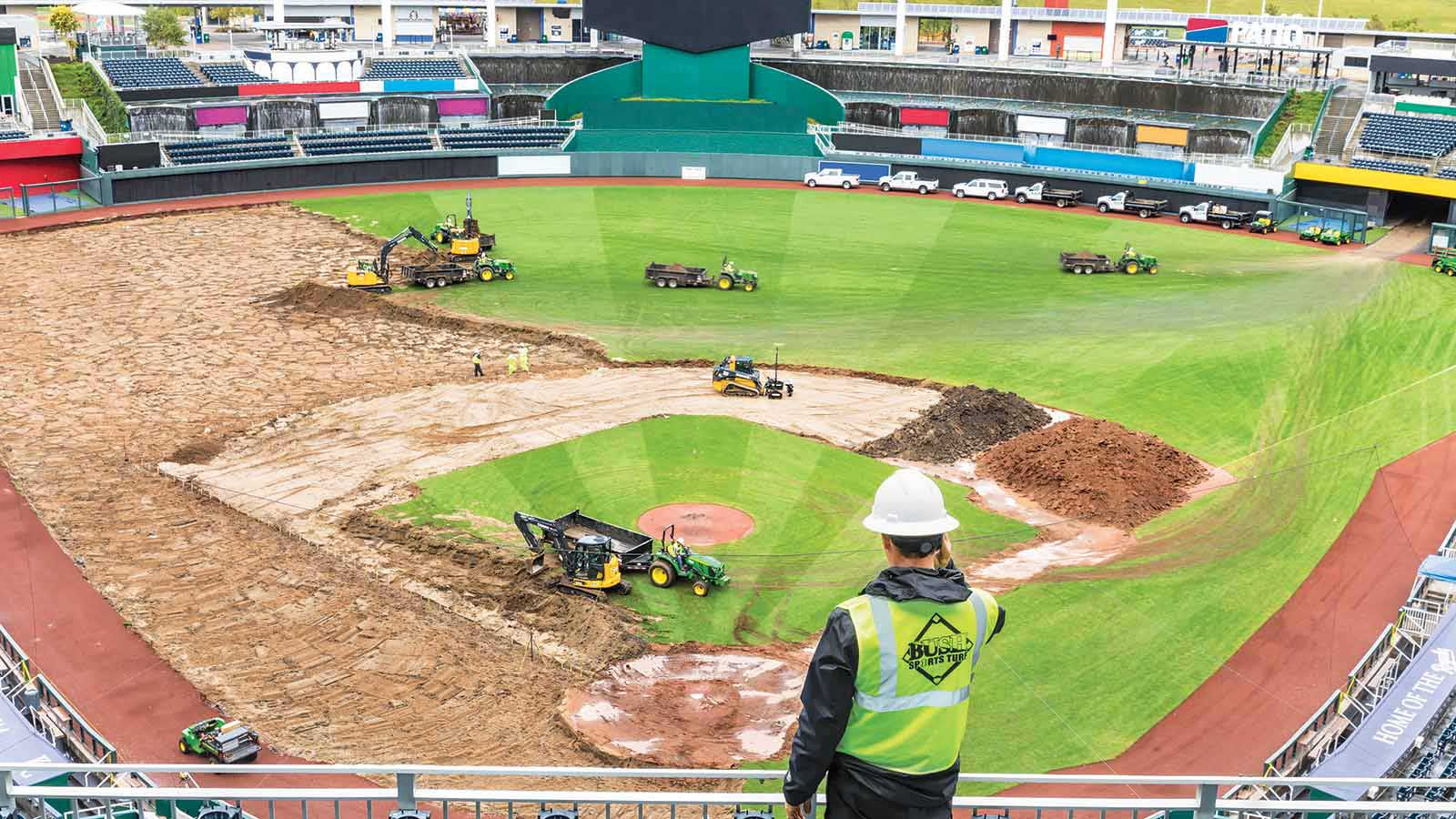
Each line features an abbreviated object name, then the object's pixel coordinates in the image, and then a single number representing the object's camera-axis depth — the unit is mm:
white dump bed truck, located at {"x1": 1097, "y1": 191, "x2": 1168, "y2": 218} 73188
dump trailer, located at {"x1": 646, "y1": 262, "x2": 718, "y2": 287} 55969
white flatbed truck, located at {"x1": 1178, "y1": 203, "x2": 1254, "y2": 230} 70250
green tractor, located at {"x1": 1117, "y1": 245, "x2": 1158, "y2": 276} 59781
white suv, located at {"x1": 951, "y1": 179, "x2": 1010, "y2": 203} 77125
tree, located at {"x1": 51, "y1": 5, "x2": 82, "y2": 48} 87500
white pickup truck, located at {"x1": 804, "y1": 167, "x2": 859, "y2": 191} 79562
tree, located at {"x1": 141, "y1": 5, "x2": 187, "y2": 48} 100562
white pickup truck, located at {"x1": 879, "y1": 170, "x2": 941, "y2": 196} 78562
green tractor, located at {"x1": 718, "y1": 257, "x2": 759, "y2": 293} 56125
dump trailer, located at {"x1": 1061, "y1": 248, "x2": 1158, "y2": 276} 59812
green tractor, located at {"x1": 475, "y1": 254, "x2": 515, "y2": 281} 56406
